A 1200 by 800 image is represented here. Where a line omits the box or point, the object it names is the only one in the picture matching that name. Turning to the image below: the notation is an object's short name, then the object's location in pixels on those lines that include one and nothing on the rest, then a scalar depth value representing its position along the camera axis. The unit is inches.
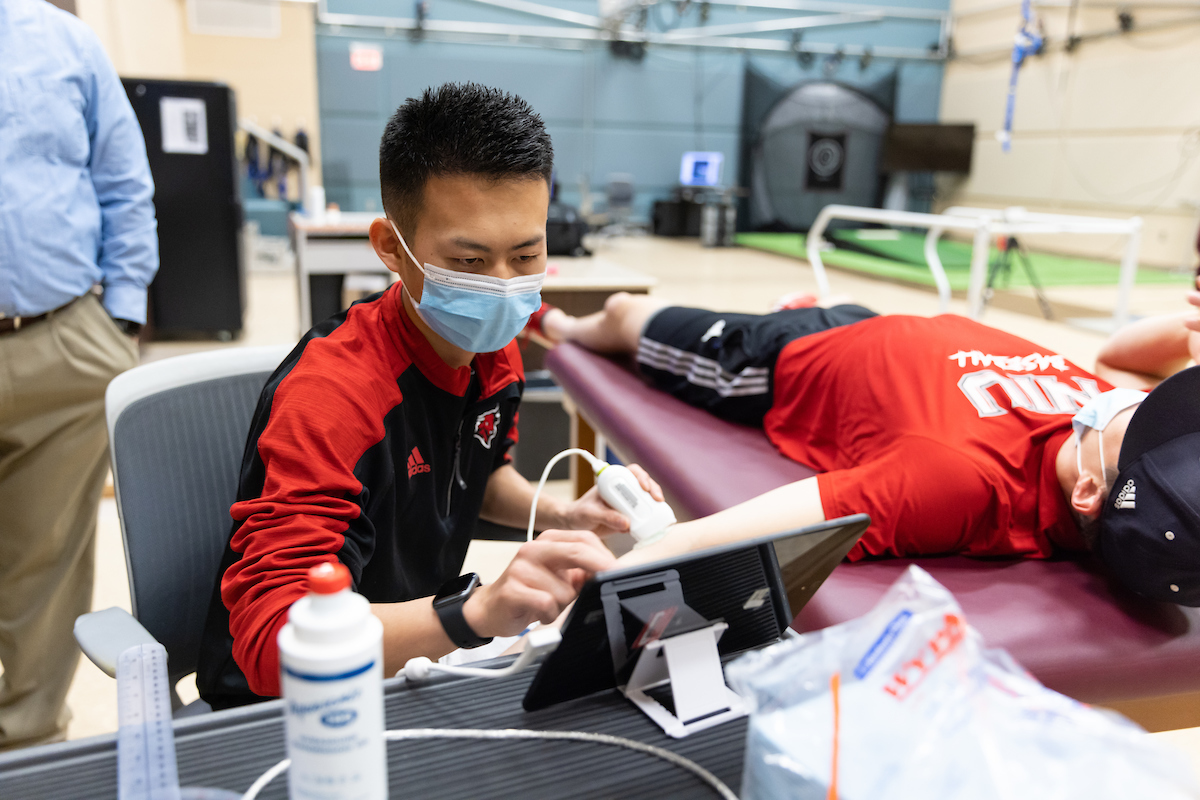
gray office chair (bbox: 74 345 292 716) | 37.3
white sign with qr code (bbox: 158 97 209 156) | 160.1
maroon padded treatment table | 39.4
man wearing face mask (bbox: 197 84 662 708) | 28.3
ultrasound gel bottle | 15.8
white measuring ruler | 20.9
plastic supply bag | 17.7
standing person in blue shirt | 58.1
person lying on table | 40.8
